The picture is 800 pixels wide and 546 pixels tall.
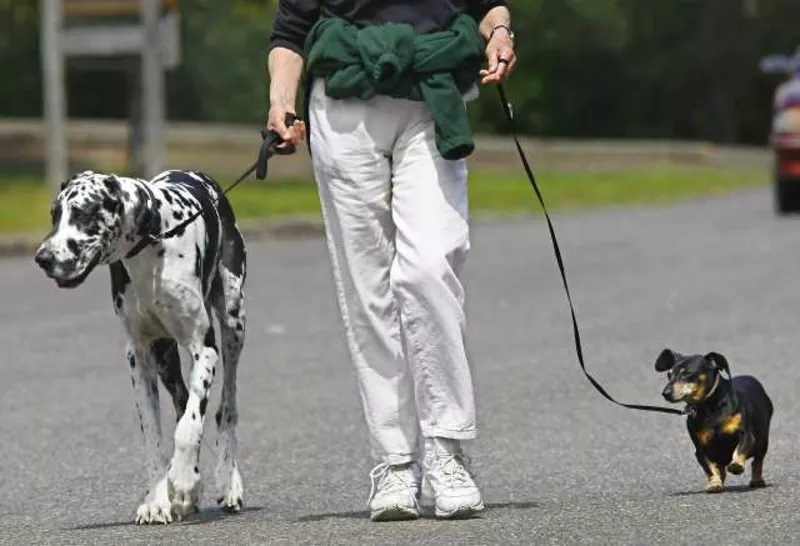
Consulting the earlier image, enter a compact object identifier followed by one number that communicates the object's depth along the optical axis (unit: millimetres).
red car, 47781
